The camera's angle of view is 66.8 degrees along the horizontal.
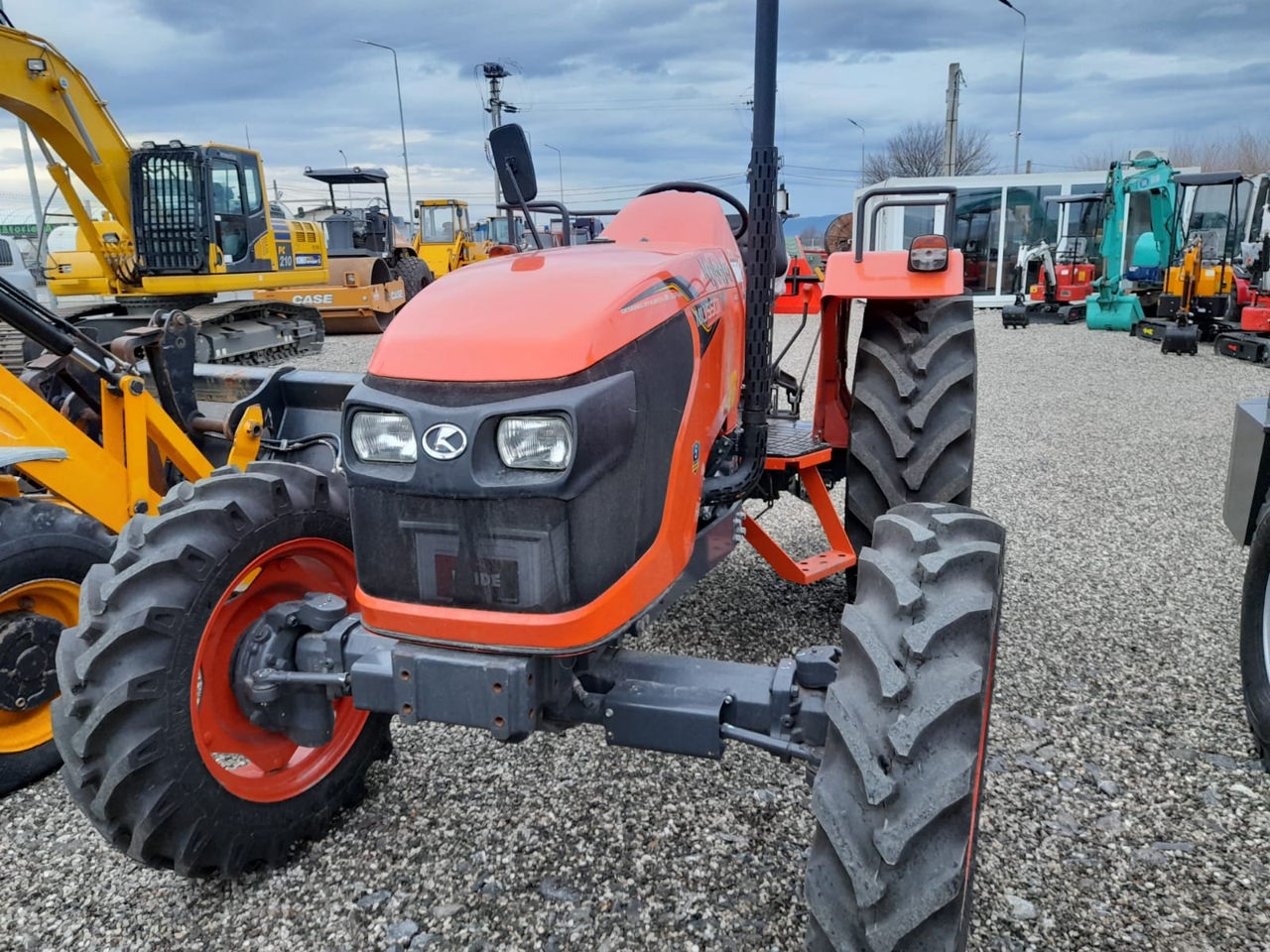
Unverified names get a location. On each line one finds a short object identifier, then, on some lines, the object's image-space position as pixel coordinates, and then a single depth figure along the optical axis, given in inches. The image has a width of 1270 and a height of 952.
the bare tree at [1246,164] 1797.5
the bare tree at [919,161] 1674.5
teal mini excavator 551.2
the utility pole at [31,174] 671.1
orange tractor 66.7
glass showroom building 803.4
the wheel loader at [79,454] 116.3
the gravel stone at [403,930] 89.0
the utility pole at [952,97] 1129.7
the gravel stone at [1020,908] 89.0
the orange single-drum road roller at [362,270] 610.5
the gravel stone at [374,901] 93.0
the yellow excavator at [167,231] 345.6
